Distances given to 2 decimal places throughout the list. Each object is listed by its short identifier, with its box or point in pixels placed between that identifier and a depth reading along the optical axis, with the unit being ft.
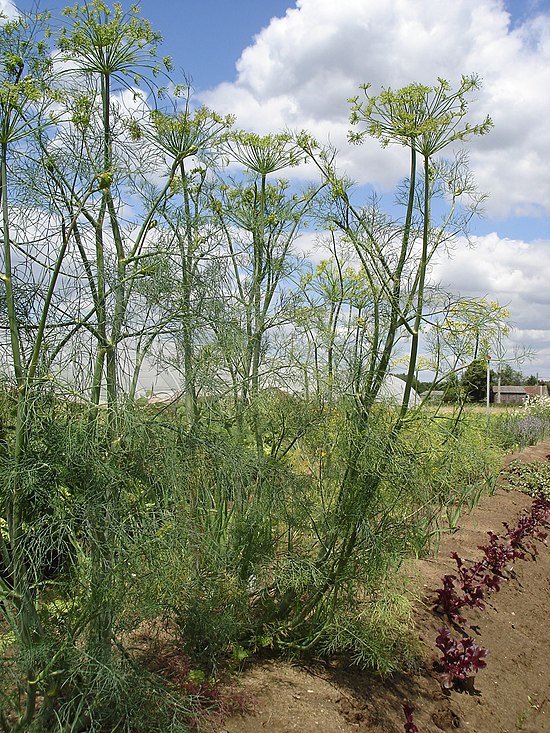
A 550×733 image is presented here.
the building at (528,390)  89.74
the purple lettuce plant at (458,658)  15.56
